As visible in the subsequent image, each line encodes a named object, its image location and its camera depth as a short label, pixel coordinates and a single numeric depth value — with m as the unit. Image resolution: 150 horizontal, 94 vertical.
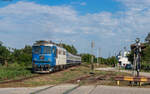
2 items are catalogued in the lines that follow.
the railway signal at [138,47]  20.41
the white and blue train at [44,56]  31.64
